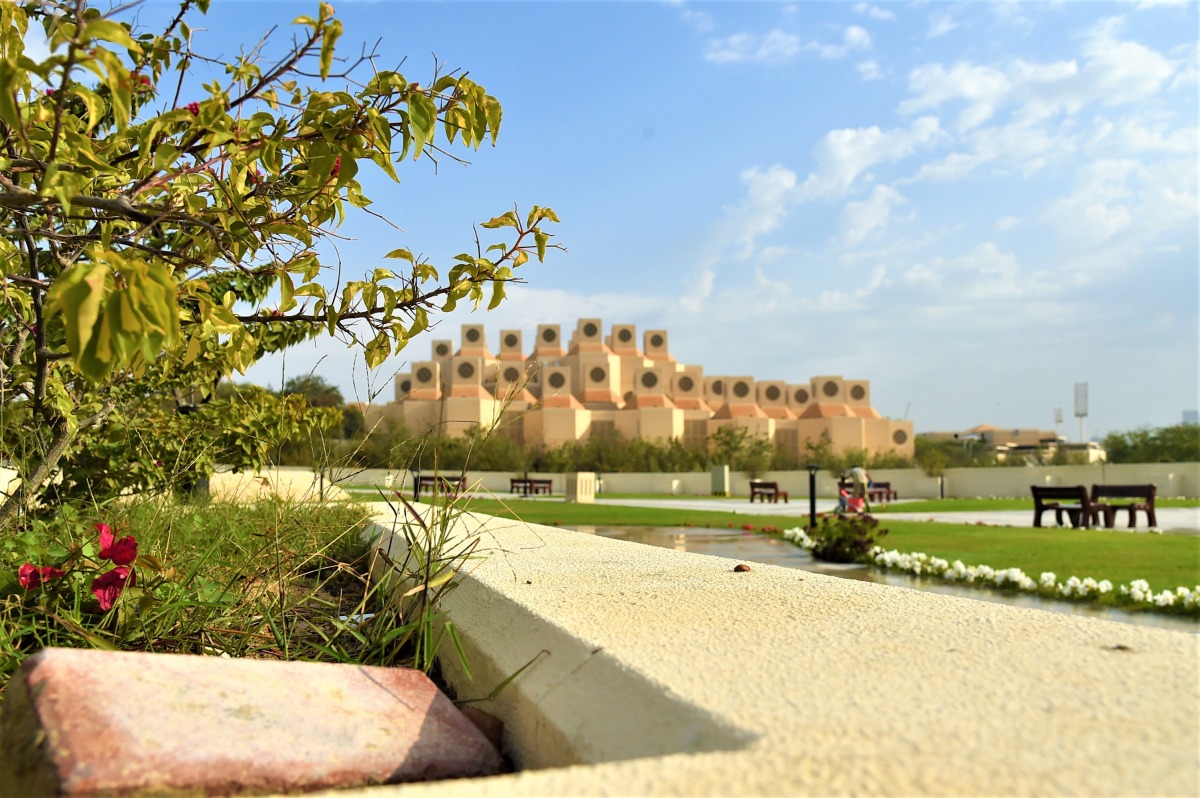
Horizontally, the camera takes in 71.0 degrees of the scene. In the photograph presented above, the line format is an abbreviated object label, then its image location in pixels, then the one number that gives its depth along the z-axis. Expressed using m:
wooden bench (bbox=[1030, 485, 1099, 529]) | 13.27
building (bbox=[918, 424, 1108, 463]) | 46.16
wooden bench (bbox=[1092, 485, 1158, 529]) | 13.95
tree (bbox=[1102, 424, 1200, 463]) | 37.62
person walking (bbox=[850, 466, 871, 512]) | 12.81
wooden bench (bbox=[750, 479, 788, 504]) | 26.14
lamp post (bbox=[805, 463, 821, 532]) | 10.78
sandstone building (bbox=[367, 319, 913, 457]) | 53.69
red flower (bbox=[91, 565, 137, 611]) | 2.20
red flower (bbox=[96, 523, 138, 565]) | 2.20
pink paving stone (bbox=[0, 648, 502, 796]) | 1.26
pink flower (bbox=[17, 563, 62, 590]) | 2.28
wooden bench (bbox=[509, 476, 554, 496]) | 29.38
